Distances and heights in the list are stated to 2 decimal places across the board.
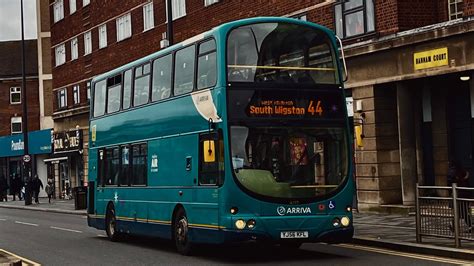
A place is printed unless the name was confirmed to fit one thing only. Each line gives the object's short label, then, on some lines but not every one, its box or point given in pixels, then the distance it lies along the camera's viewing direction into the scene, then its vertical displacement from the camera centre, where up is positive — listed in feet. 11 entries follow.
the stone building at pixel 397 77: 65.98 +8.57
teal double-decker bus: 41.16 +2.19
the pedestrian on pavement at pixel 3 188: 164.14 -0.64
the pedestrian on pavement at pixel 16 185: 167.24 -0.05
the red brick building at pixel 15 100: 228.43 +25.09
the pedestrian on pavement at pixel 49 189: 151.33 -1.03
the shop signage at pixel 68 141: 145.69 +8.21
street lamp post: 142.00 +5.28
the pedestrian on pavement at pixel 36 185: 146.20 -0.19
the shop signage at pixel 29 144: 167.13 +9.47
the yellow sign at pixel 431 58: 64.54 +9.70
